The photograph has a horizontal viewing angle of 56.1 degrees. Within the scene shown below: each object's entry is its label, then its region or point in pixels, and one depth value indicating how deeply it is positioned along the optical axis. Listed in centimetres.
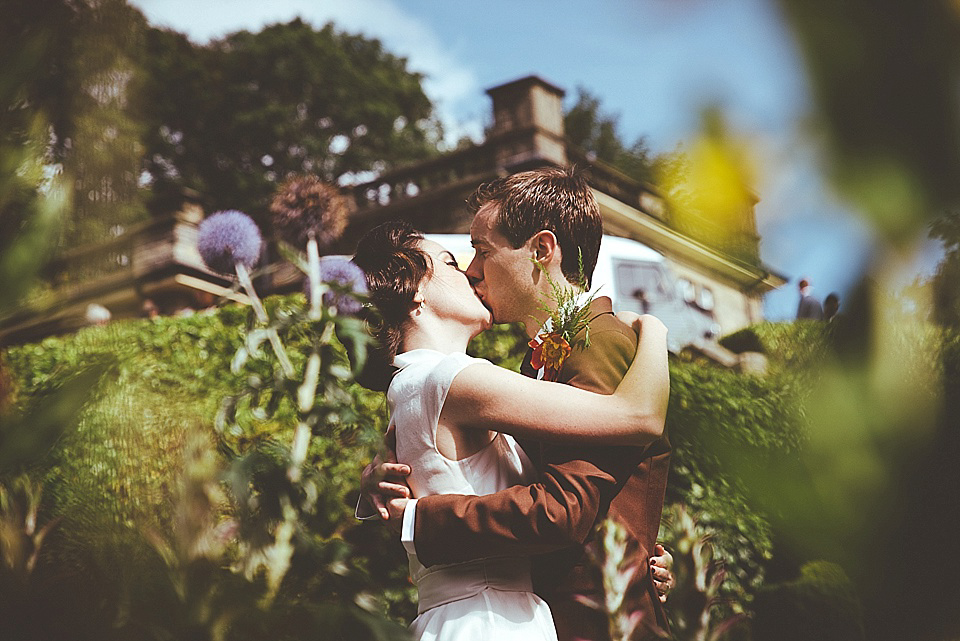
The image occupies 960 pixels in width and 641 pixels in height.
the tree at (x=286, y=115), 2839
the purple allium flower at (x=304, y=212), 585
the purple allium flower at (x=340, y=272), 335
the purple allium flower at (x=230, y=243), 398
